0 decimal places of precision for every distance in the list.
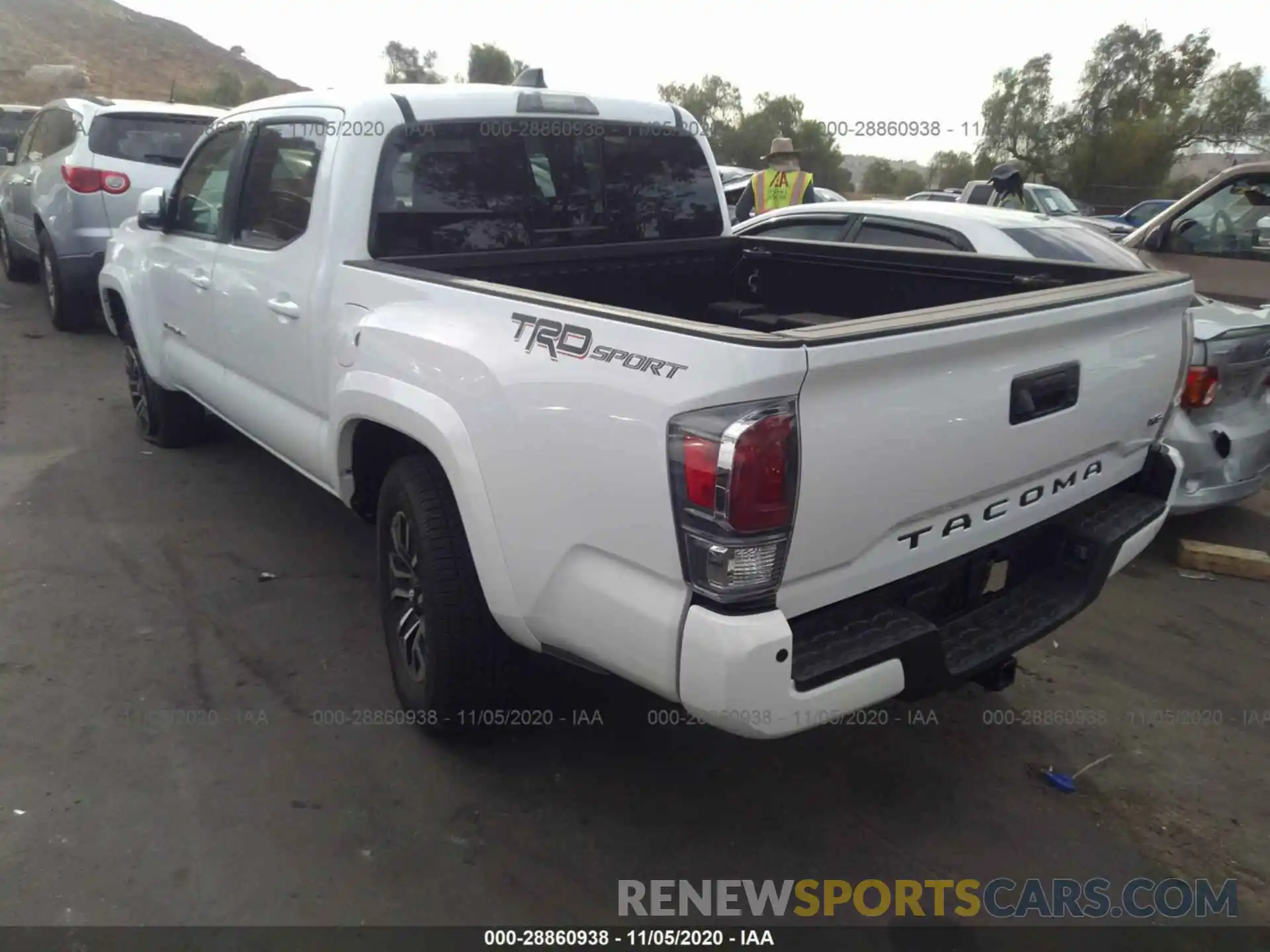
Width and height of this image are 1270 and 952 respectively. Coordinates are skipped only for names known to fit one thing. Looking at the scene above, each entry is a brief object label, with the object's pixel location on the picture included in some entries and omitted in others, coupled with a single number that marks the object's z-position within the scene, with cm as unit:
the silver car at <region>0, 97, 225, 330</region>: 819
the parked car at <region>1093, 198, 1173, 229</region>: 2006
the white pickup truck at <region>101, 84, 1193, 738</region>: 207
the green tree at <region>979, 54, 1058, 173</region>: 4281
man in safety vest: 797
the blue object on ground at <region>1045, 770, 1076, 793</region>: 308
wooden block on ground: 466
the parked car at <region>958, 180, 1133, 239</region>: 1719
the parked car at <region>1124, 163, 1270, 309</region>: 633
